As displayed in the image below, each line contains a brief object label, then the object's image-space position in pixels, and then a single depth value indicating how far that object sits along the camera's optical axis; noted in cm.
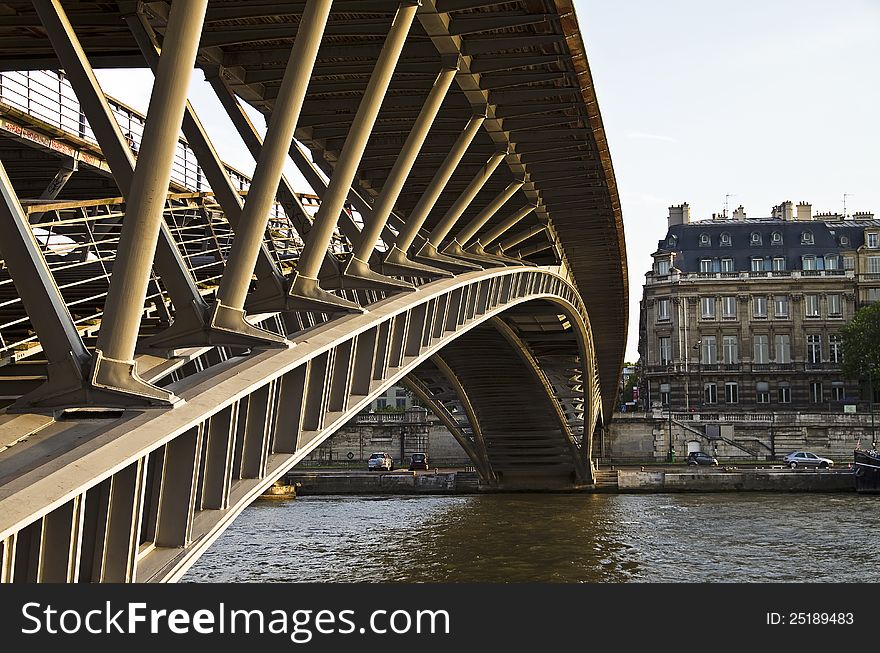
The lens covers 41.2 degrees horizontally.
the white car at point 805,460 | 6512
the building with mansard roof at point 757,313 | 9244
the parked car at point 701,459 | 6938
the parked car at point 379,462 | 7112
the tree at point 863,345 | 8606
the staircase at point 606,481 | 5834
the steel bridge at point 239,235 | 748
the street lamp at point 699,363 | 9262
